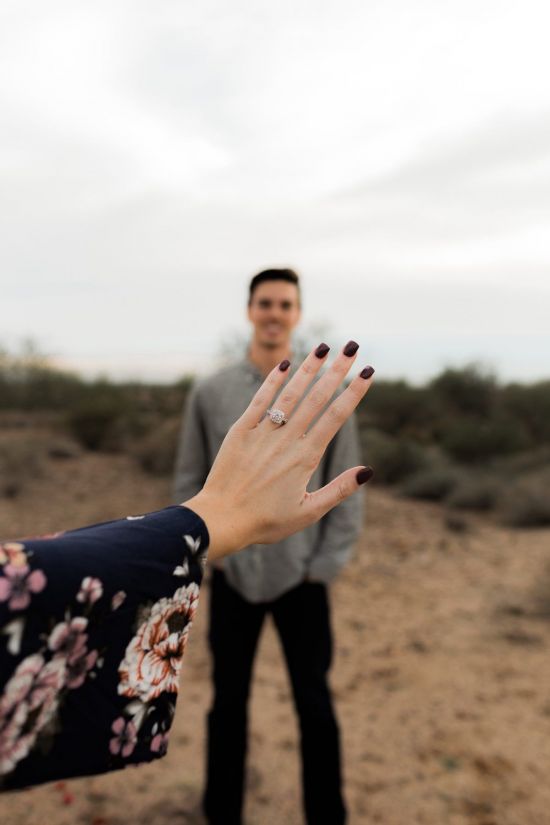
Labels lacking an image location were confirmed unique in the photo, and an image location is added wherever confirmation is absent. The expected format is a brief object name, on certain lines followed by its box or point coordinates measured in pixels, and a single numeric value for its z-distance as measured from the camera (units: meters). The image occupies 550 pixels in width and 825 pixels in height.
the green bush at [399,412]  15.95
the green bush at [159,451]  10.43
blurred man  2.41
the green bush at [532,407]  14.95
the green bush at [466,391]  17.28
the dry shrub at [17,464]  8.95
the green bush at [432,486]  9.84
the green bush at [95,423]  12.45
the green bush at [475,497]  9.17
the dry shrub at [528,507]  8.21
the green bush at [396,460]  10.90
